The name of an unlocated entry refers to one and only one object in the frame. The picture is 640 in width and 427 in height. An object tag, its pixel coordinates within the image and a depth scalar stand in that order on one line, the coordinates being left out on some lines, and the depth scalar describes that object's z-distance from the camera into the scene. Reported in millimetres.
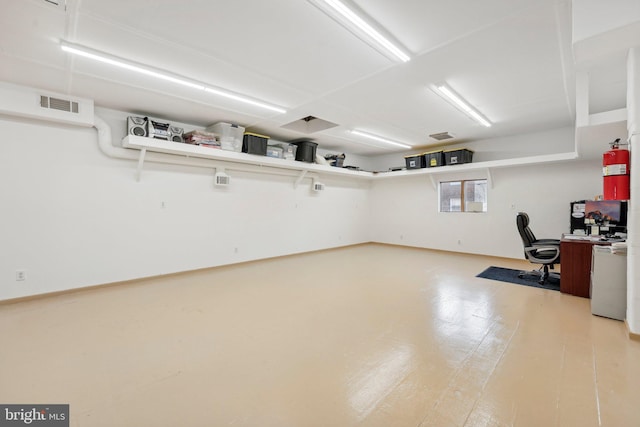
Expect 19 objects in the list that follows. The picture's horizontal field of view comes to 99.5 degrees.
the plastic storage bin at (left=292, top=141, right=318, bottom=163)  6180
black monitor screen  4379
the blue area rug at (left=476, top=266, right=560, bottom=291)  4242
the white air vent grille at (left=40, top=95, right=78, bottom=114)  3543
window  6699
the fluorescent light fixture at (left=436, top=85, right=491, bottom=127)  3581
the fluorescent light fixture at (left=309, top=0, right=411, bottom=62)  2059
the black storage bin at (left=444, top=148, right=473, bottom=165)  6227
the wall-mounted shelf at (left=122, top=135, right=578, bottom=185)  4180
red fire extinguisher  2627
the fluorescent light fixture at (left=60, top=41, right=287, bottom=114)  2650
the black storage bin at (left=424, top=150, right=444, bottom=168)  6543
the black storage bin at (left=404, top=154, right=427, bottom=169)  6867
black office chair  4188
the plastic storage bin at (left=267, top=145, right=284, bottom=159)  5652
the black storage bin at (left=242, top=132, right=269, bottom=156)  5180
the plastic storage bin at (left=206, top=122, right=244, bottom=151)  4926
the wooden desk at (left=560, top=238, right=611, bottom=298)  3693
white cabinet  2934
